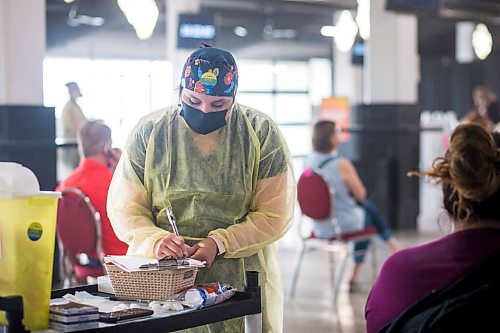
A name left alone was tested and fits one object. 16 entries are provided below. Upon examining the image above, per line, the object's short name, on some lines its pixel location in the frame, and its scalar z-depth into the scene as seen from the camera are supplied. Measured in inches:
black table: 74.8
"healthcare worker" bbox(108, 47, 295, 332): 95.3
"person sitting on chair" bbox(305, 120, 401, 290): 247.8
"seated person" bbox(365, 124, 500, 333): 82.6
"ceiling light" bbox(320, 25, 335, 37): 718.8
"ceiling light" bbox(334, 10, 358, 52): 437.1
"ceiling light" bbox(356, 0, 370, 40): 385.4
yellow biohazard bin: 72.0
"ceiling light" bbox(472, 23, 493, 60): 480.7
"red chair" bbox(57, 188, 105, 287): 175.8
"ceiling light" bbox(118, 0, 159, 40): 319.3
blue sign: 327.3
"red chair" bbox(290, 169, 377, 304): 238.4
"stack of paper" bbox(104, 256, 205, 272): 84.0
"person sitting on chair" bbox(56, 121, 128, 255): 184.2
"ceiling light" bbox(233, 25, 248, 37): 692.6
